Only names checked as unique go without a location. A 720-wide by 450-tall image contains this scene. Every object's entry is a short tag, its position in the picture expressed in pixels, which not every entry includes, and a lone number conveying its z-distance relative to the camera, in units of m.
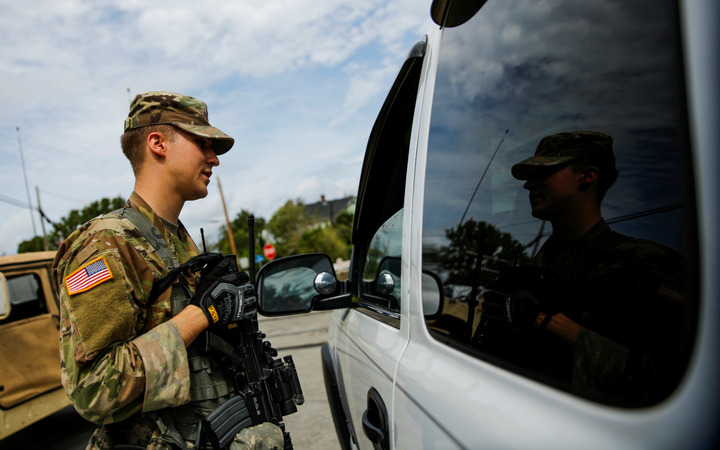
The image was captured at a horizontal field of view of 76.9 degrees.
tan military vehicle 4.43
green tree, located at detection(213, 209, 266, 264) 54.77
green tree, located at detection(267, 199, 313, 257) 50.78
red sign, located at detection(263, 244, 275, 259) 18.50
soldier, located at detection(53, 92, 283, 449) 1.39
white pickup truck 0.47
